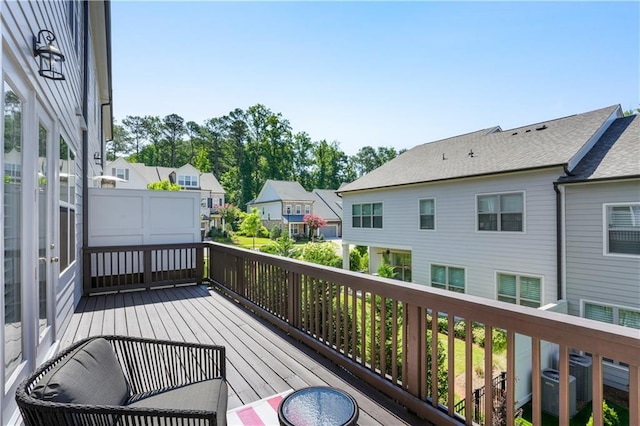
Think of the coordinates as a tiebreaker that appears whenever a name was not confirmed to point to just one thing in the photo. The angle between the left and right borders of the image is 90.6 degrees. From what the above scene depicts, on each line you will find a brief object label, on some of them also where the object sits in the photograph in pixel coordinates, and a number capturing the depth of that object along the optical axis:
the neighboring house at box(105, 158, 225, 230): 24.61
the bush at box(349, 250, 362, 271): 16.21
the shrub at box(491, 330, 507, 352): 7.27
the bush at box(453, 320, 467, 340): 8.26
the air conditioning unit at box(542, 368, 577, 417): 5.72
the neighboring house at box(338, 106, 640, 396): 7.70
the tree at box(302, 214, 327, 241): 29.34
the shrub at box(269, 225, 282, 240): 27.33
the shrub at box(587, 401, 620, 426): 4.84
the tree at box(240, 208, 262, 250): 24.88
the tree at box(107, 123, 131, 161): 38.32
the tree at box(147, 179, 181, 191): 17.73
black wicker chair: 1.21
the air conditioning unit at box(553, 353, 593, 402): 6.05
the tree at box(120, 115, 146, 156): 39.19
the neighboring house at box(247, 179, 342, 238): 30.17
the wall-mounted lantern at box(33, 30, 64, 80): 2.19
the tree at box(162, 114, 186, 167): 39.50
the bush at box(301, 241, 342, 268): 12.16
